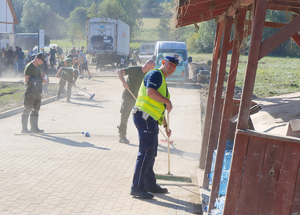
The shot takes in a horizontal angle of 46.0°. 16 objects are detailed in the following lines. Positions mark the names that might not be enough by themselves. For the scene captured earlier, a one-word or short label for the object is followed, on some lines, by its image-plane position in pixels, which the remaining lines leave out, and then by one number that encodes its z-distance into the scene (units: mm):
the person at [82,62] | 21850
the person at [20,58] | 24828
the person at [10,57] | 24772
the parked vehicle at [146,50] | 41219
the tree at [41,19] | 104125
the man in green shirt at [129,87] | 7270
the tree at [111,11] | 65188
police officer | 4739
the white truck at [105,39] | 30688
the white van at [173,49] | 21734
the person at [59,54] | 28750
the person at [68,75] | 13622
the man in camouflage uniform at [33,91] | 8492
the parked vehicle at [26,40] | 50844
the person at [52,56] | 28219
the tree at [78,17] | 112000
